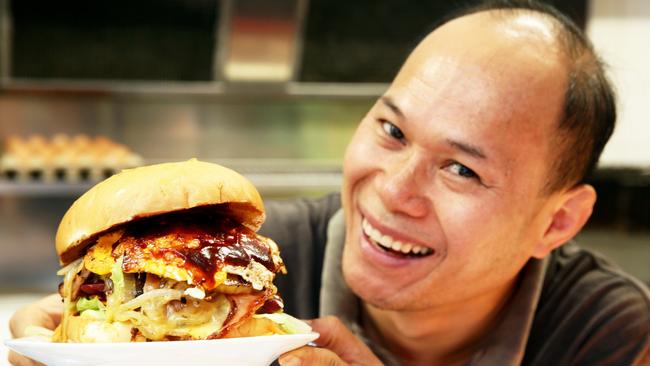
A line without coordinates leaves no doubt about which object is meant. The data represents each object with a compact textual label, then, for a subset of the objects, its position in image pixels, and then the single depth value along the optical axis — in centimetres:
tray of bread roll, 162
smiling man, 69
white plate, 49
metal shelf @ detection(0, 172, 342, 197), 155
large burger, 54
